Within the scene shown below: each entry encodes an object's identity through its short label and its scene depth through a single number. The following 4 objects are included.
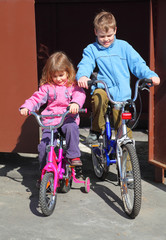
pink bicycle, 3.70
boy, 4.25
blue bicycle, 3.62
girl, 4.16
